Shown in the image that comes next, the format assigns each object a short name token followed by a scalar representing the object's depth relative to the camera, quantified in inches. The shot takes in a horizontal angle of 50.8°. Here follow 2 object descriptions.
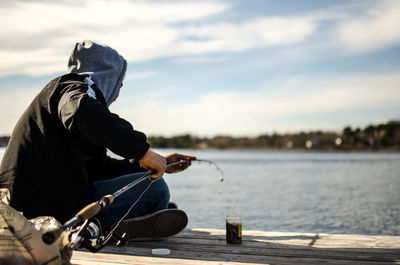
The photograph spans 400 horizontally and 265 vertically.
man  79.7
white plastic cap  111.5
